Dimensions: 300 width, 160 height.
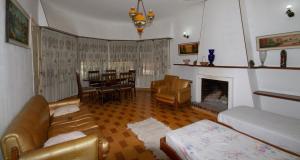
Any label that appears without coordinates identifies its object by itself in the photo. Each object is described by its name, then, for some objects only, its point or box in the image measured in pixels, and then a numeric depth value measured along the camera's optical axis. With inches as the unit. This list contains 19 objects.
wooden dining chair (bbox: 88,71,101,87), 201.3
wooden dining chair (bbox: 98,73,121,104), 193.8
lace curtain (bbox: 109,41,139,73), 267.4
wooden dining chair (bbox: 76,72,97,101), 184.5
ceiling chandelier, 109.8
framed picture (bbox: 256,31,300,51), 104.8
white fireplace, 148.0
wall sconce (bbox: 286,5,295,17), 103.7
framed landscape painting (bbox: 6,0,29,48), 64.1
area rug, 93.5
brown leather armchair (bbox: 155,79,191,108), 162.4
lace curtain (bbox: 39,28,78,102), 169.0
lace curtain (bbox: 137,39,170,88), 242.4
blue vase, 162.7
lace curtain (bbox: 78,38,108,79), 234.8
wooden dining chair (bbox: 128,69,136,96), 220.9
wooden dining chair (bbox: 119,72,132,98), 209.9
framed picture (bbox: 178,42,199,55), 190.4
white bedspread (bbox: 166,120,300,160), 62.0
